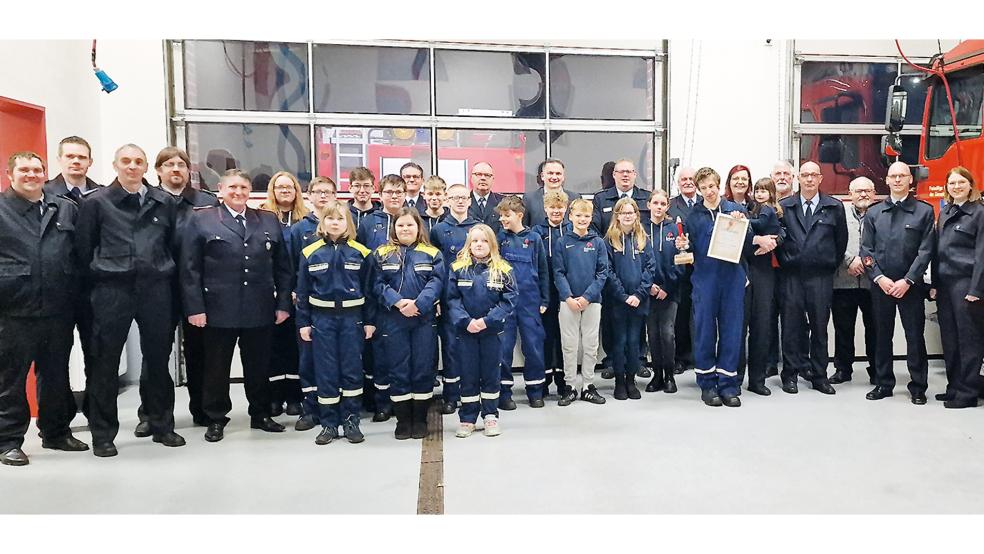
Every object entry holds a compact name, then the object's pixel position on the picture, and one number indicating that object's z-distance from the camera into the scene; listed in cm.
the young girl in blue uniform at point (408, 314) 348
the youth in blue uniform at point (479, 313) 353
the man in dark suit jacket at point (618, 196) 455
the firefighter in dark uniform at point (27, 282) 313
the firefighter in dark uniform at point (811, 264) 440
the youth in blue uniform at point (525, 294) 404
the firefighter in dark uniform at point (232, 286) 346
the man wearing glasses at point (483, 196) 445
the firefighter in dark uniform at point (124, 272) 325
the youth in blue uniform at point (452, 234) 395
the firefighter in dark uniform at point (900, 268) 421
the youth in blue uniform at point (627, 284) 426
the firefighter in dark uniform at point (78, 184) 339
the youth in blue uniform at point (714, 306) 413
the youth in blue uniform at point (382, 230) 388
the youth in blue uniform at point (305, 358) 377
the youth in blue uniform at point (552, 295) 422
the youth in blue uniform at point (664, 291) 445
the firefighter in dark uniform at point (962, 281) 402
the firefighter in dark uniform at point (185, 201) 369
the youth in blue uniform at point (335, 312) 344
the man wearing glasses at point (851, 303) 471
